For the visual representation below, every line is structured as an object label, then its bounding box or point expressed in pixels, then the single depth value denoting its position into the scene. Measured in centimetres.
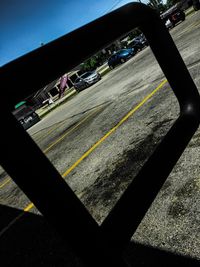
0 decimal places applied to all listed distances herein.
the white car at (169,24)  2630
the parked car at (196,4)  2521
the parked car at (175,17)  2620
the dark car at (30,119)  2039
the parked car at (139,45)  2478
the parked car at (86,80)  2159
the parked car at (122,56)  2383
